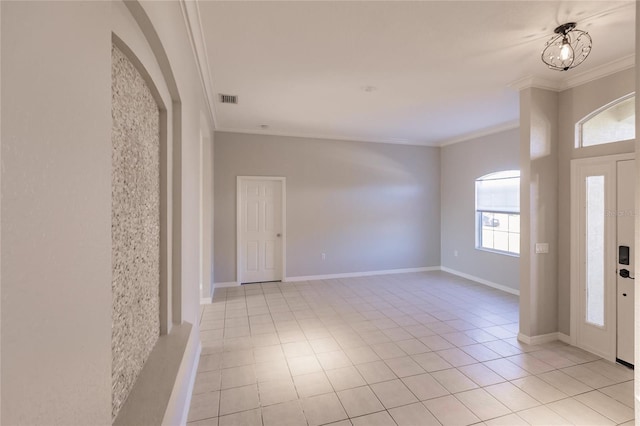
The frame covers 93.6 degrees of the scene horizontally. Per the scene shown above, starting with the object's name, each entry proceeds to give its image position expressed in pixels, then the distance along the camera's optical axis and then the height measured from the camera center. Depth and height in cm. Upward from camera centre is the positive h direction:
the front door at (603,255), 275 -44
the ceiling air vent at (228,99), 379 +146
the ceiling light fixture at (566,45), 227 +140
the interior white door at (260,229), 558 -32
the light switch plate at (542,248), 324 -40
